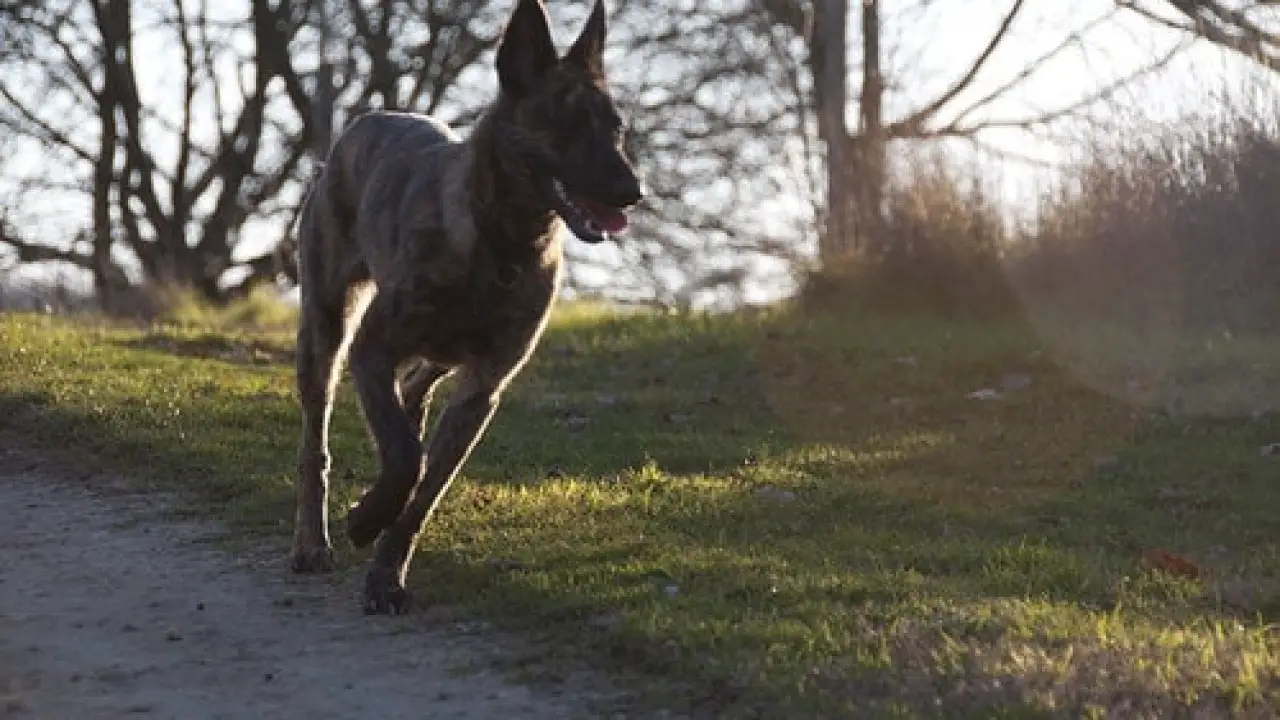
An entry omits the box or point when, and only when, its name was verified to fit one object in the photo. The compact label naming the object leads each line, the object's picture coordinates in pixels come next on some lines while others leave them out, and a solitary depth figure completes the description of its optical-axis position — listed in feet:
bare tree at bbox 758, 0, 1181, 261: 54.19
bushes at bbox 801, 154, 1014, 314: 49.93
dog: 19.34
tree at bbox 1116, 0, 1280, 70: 50.16
